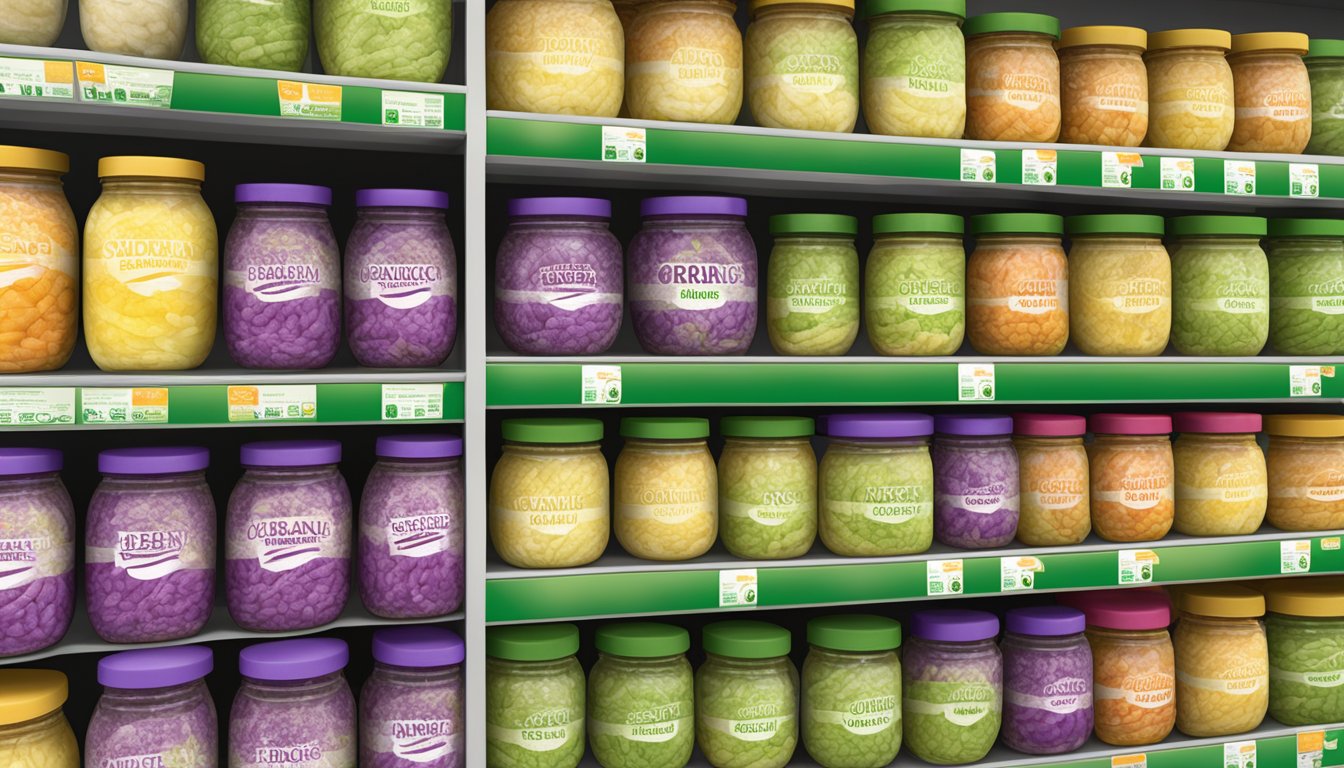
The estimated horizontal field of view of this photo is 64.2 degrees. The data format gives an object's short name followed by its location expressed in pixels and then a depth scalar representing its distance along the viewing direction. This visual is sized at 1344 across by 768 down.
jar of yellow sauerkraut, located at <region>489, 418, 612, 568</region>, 1.58
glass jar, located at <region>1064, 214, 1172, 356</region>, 1.81
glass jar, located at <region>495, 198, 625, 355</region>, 1.58
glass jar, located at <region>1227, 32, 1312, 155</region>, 1.89
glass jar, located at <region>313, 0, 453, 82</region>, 1.51
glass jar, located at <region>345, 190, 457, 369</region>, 1.54
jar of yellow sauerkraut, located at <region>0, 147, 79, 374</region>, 1.39
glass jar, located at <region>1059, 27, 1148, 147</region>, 1.81
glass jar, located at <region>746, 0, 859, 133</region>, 1.67
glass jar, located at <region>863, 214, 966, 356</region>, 1.72
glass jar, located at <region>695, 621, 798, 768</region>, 1.64
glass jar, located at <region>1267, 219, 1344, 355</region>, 1.91
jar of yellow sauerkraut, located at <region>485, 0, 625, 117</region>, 1.57
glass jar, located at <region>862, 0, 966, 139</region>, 1.71
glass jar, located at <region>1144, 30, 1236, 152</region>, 1.84
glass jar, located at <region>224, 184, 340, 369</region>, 1.49
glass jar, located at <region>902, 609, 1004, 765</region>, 1.72
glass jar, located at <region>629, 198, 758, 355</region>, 1.63
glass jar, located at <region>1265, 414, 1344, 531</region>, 1.91
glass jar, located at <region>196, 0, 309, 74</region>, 1.48
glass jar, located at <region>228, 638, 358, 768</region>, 1.45
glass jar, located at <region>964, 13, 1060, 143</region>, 1.77
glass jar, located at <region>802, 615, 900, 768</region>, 1.67
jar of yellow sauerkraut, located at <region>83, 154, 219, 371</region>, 1.44
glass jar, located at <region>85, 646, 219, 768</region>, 1.38
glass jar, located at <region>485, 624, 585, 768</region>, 1.58
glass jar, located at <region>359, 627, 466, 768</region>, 1.52
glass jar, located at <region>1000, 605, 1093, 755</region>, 1.75
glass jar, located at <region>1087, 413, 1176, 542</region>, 1.82
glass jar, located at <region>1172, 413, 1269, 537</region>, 1.86
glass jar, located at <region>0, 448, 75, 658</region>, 1.36
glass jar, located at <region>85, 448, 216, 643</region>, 1.42
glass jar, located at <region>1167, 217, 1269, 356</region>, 1.85
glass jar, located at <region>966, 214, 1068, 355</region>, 1.77
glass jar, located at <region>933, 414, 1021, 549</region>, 1.76
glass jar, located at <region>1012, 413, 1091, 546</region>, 1.80
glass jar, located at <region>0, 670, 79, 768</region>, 1.34
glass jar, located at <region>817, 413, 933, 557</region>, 1.70
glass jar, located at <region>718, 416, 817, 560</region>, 1.68
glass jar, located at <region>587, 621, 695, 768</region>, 1.61
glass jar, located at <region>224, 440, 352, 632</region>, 1.47
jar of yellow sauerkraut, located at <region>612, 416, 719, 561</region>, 1.63
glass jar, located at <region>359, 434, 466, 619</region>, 1.52
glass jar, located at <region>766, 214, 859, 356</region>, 1.69
